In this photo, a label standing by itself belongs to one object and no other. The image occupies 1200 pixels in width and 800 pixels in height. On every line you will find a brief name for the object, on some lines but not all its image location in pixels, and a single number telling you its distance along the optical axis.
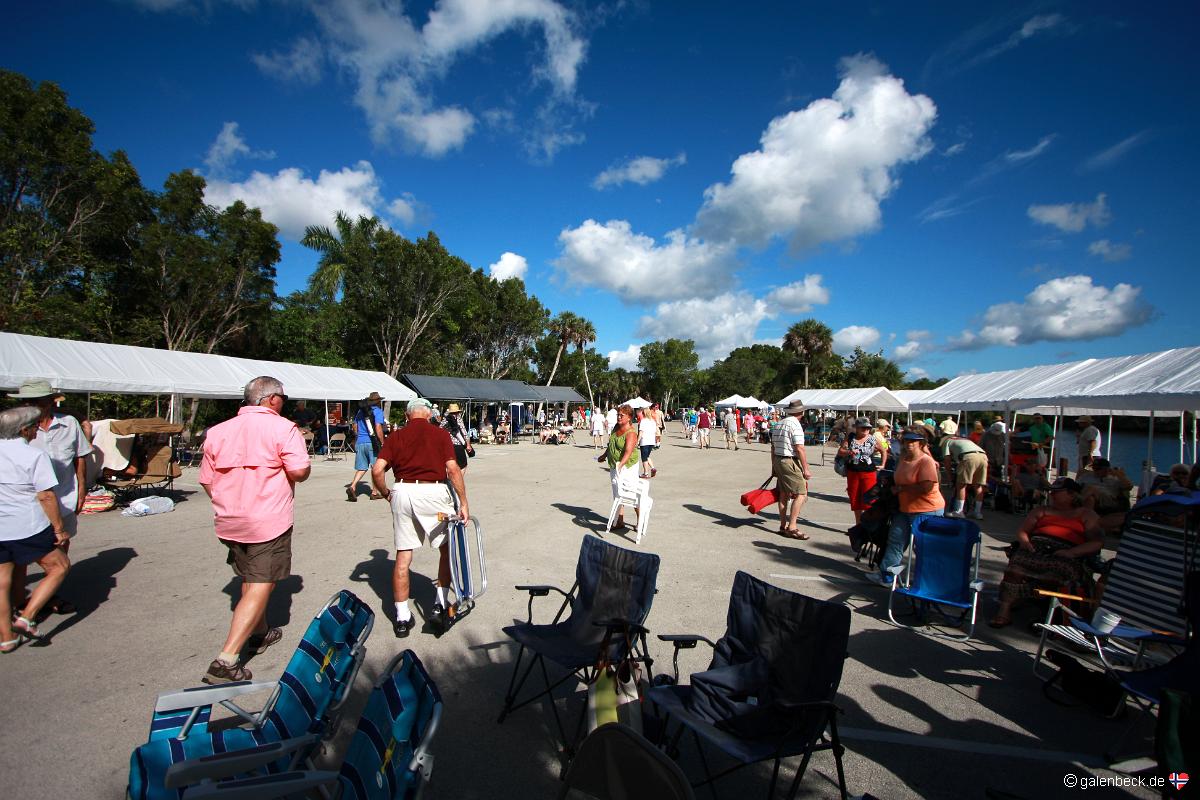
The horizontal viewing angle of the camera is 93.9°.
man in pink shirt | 3.53
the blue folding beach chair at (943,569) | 4.65
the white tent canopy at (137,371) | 11.15
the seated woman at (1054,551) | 4.70
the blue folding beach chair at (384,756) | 1.76
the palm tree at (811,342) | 53.91
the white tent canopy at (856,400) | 23.28
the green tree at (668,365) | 70.31
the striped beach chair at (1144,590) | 3.85
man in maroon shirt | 4.32
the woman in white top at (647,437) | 10.65
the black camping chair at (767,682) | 2.48
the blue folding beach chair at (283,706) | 2.13
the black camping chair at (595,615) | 3.14
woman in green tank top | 7.64
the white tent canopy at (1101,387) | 8.02
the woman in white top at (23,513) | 3.73
